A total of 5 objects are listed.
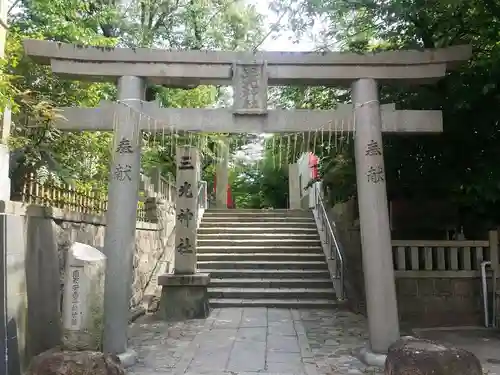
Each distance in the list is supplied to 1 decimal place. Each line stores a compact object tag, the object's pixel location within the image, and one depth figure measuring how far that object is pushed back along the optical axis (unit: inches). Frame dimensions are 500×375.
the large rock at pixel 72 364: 174.7
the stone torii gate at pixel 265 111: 247.4
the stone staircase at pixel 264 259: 445.7
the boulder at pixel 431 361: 177.6
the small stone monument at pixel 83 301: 196.2
